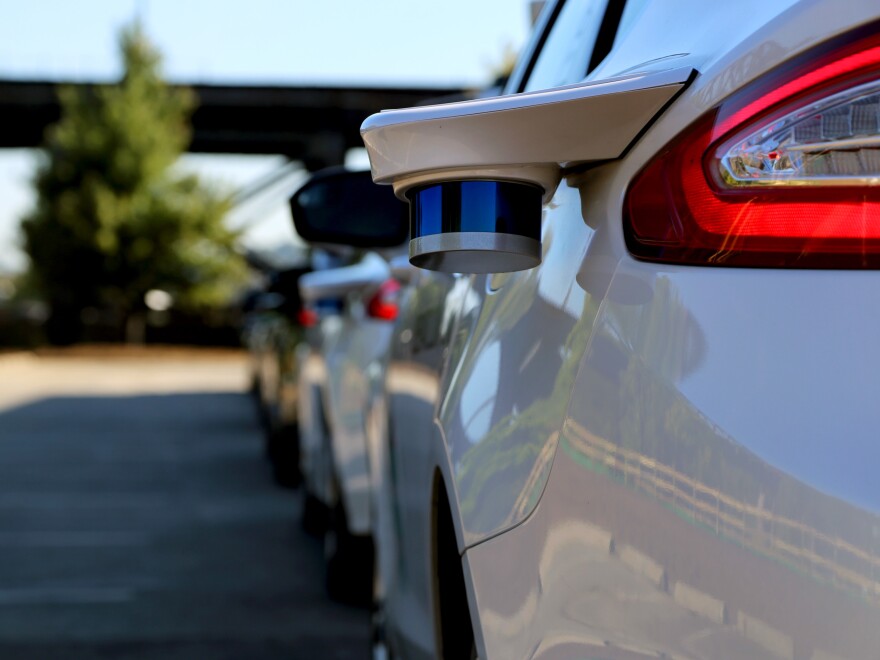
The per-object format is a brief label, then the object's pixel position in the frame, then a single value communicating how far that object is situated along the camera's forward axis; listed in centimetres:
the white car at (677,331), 116
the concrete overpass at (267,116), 3162
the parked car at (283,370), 893
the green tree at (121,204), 3441
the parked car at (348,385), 430
